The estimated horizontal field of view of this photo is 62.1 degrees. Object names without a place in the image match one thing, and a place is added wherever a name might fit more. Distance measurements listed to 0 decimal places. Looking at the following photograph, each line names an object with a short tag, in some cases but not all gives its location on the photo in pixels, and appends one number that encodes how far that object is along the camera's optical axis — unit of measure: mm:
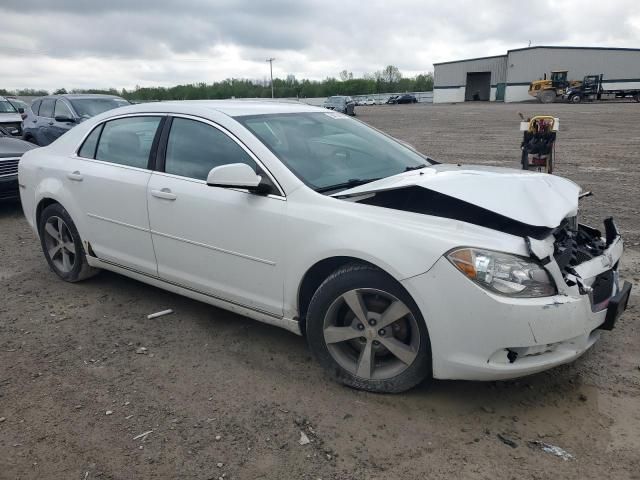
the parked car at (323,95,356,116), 37344
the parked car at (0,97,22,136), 15445
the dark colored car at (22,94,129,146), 11336
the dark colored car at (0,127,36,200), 7711
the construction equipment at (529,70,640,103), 42625
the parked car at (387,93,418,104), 65812
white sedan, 2596
